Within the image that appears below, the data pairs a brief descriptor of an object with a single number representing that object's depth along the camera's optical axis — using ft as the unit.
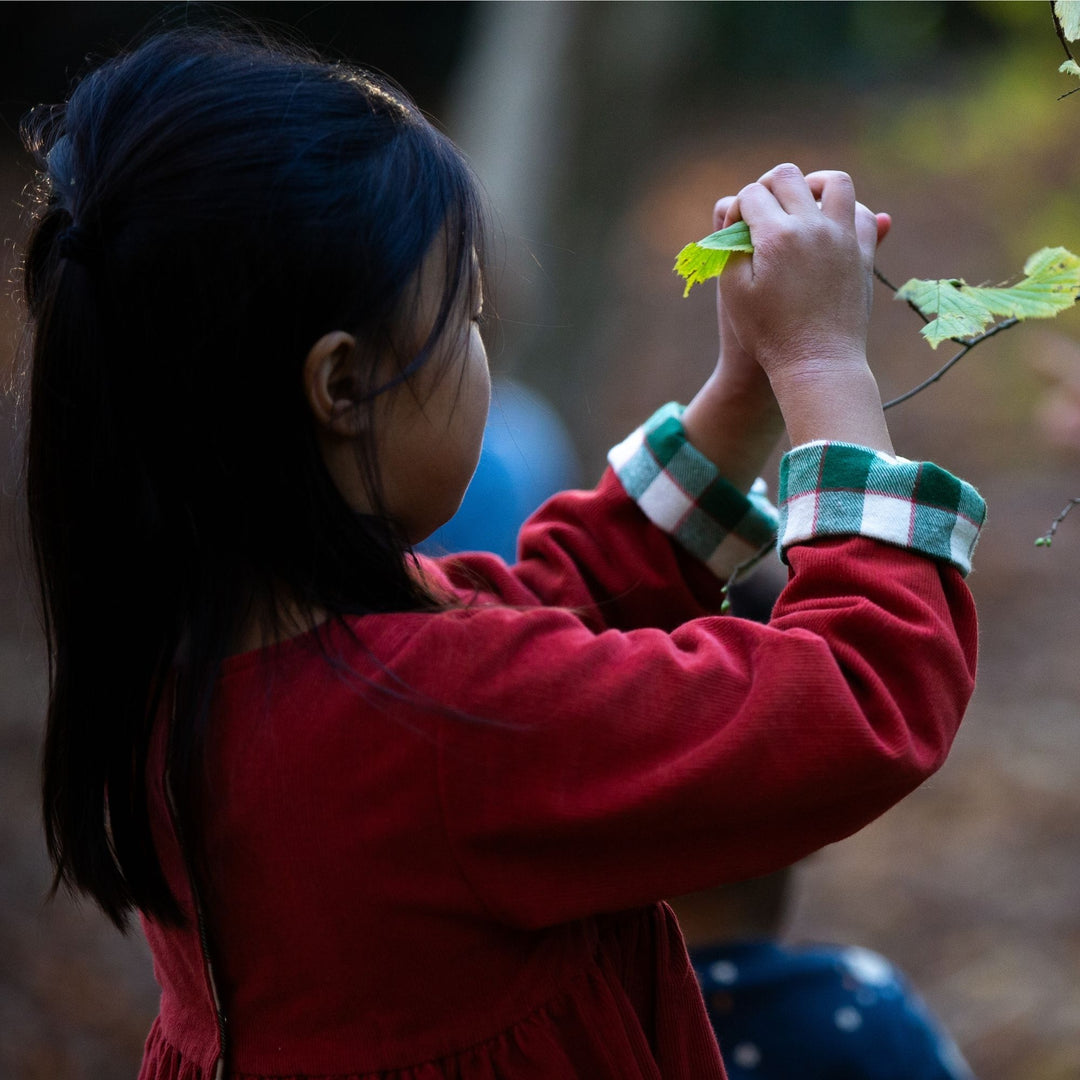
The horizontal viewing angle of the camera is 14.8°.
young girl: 5.62
